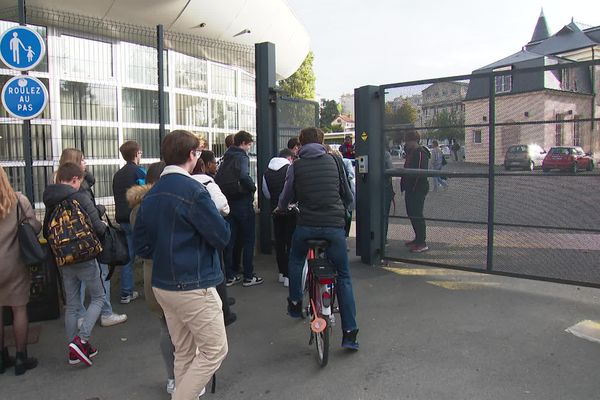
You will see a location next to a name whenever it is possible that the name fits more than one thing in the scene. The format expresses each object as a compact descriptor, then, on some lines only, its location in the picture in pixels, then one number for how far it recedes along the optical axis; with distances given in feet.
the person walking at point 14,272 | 12.70
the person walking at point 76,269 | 13.11
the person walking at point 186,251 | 9.24
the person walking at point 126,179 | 17.67
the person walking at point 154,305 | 10.91
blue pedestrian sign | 16.31
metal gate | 17.11
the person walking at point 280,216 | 19.95
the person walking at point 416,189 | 20.62
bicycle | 12.89
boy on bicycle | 13.84
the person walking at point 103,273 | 14.62
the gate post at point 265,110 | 24.94
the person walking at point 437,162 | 20.07
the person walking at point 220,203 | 12.26
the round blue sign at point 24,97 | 16.44
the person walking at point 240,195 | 20.02
